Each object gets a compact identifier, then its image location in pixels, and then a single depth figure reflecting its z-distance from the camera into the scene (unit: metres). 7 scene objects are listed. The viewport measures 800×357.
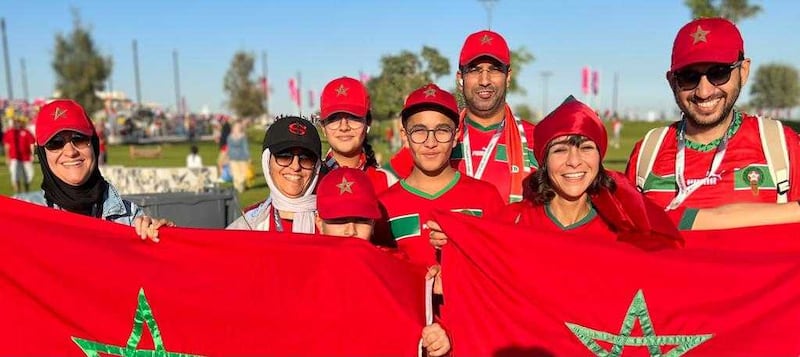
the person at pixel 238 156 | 20.02
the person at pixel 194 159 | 22.06
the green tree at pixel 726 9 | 24.67
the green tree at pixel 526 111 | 61.58
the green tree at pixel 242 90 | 71.38
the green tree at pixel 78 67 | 57.91
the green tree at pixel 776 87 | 85.62
